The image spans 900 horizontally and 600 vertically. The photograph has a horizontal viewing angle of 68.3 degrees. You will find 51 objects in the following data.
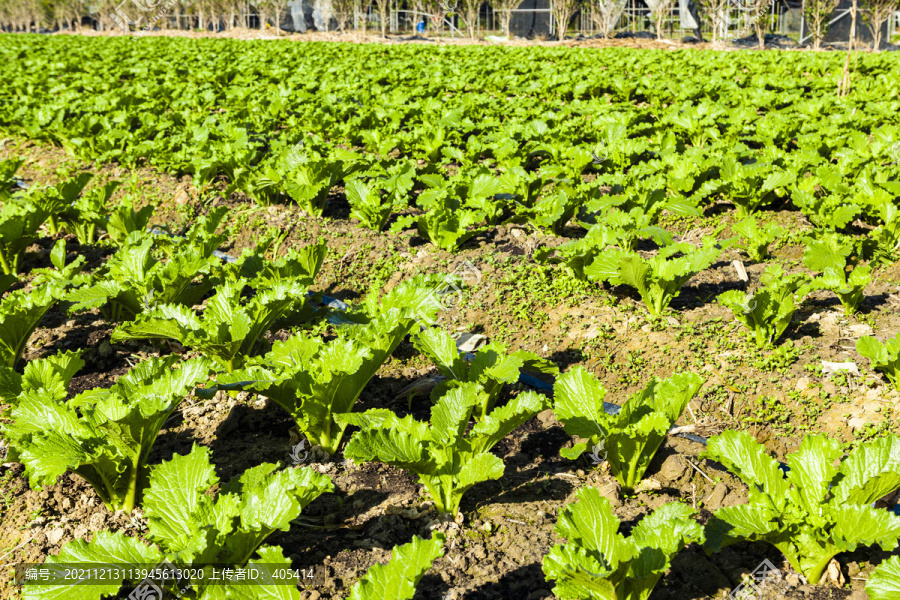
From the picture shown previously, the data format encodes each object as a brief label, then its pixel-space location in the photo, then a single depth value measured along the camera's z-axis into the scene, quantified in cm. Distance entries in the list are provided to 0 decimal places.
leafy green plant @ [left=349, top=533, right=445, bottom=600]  203
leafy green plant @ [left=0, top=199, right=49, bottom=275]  506
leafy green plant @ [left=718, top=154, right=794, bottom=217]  604
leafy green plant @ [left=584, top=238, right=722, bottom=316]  419
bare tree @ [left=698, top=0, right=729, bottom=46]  3278
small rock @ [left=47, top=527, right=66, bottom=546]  272
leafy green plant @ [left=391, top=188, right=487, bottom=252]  543
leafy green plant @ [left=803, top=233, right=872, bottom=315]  411
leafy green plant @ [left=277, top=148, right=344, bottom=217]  608
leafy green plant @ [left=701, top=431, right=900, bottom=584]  228
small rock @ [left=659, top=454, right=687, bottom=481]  310
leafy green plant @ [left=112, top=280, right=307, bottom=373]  356
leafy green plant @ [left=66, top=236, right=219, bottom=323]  413
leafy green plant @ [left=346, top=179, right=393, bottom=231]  584
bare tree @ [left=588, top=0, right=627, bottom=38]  3606
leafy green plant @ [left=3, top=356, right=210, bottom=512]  256
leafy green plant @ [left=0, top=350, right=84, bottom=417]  315
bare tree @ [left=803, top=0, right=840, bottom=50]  2905
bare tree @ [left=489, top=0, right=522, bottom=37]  3800
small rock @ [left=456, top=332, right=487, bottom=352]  433
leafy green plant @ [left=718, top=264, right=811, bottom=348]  390
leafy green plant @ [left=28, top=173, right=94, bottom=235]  562
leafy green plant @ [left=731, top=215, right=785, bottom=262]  520
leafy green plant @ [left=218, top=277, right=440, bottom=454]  302
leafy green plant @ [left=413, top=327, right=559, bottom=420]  326
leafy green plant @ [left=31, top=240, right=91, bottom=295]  421
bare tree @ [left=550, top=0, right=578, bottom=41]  3676
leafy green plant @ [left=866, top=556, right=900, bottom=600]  212
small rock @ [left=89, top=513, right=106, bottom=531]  278
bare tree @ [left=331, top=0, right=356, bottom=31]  4245
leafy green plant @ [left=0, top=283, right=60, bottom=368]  373
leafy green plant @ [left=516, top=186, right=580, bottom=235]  553
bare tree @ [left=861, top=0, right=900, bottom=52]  2864
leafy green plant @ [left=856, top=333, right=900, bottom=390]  347
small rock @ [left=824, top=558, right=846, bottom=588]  247
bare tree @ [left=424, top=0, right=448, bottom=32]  3984
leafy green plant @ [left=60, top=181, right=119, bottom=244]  577
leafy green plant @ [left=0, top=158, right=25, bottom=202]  649
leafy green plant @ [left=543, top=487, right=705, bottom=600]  218
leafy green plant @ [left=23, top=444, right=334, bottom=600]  222
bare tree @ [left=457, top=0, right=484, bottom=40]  3728
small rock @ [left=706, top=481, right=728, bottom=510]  292
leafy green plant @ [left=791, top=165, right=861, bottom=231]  546
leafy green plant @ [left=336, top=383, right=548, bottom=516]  260
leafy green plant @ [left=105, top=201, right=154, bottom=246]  565
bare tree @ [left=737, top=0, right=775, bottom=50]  3108
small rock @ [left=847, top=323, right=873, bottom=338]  416
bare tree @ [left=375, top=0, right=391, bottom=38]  3731
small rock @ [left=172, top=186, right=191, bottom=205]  720
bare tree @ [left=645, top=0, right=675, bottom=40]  3262
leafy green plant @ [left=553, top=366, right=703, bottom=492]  280
